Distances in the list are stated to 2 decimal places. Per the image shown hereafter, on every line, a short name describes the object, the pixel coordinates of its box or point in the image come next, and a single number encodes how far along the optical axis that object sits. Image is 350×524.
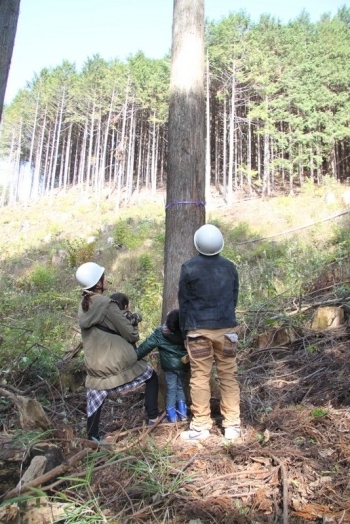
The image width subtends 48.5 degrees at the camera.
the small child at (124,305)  3.40
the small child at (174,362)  3.46
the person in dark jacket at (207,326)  3.09
